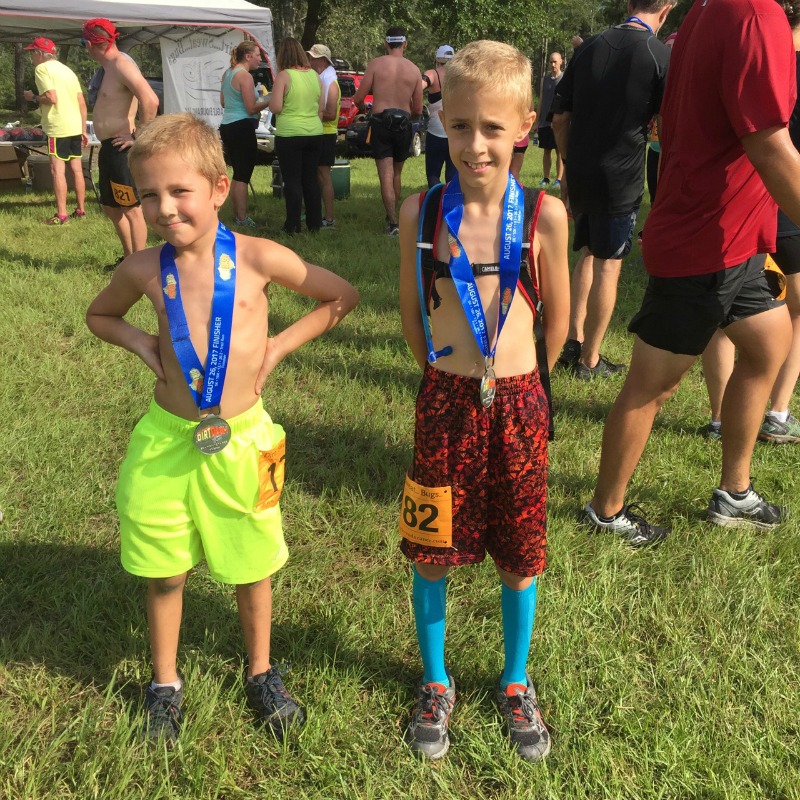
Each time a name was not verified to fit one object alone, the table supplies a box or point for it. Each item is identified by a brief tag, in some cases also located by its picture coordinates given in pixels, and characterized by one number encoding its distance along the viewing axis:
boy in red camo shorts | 1.76
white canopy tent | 10.27
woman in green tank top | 7.81
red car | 17.27
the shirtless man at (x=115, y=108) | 5.94
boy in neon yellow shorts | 1.79
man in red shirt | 2.24
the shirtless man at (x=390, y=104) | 8.19
